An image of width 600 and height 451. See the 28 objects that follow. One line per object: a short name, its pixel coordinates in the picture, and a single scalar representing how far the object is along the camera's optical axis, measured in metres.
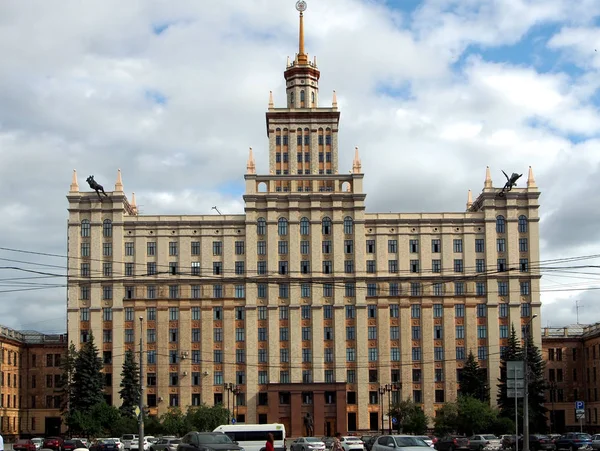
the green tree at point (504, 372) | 108.48
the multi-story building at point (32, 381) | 123.94
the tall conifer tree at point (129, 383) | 115.69
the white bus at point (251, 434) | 72.00
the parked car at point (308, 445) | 70.06
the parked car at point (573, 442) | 77.00
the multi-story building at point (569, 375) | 126.38
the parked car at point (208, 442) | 44.06
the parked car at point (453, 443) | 83.12
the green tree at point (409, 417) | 105.44
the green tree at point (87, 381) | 113.00
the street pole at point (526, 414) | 51.38
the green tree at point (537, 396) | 108.31
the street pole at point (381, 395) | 120.38
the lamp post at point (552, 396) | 126.06
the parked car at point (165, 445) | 68.51
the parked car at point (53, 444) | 84.66
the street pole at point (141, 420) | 57.28
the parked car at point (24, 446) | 82.06
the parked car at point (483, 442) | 78.03
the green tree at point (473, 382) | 117.19
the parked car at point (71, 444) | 81.56
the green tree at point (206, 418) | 101.69
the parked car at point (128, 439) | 88.38
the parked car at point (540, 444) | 76.88
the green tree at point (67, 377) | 115.19
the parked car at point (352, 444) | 72.75
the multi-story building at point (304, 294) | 123.44
